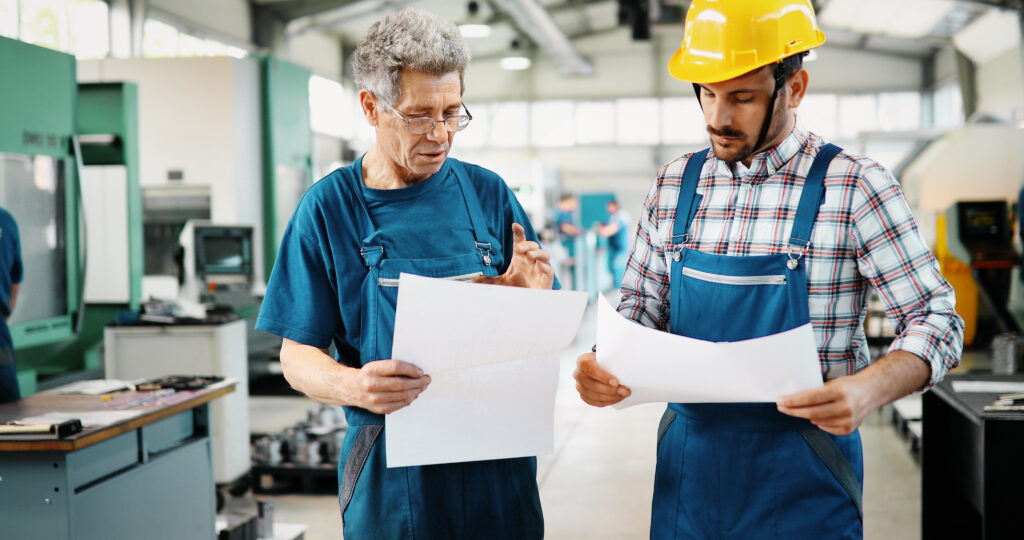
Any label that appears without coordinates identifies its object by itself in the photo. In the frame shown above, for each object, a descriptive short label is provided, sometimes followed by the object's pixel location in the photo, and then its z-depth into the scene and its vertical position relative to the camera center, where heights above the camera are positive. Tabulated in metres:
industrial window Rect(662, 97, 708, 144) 17.33 +2.57
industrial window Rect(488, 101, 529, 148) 17.80 +2.63
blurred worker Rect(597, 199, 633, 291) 13.99 +0.21
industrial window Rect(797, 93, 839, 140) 16.69 +2.63
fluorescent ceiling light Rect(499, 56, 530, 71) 15.06 +3.36
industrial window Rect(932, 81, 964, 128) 14.98 +2.53
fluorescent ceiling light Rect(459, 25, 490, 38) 12.35 +3.25
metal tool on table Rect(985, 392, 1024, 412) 2.63 -0.51
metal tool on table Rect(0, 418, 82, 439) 2.42 -0.50
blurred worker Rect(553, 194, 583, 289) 12.77 +0.27
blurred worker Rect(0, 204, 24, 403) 3.33 -0.08
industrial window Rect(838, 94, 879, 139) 16.69 +2.61
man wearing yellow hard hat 1.42 -0.05
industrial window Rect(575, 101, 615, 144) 17.72 +2.66
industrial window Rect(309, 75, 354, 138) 14.21 +2.56
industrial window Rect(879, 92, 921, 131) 16.52 +2.64
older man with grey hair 1.53 -0.03
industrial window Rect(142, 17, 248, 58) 9.34 +2.51
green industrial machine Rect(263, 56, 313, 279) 7.28 +0.98
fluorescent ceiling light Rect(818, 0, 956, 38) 12.02 +3.56
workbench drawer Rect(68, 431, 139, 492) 2.52 -0.65
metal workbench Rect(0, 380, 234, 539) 2.48 -0.71
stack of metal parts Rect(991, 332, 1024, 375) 4.36 -0.57
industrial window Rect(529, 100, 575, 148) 17.81 +2.63
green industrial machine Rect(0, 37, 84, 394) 4.20 +0.37
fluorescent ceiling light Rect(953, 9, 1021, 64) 11.02 +2.91
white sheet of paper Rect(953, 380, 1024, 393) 2.97 -0.51
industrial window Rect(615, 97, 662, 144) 17.50 +2.64
